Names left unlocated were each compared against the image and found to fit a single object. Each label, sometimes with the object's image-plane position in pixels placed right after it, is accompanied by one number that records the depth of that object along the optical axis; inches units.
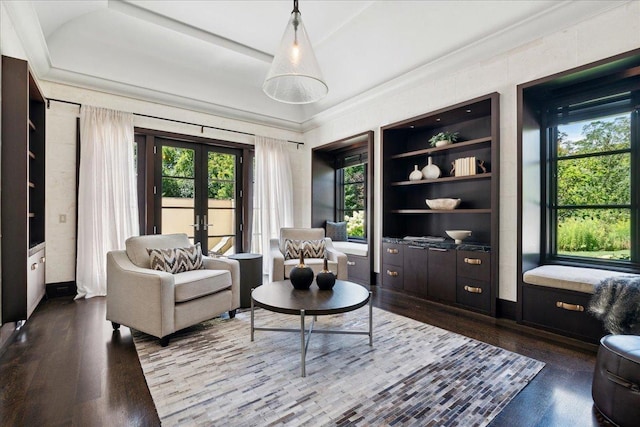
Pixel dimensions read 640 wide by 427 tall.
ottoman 61.7
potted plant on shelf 153.4
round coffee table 86.0
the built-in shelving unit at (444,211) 132.6
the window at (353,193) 219.6
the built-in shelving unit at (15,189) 104.6
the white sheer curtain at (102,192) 157.2
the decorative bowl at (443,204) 151.5
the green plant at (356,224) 220.5
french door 188.5
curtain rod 153.9
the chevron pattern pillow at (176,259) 116.1
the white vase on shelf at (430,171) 159.2
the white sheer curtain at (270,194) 220.1
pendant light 91.5
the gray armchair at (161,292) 100.0
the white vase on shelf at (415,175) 165.8
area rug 66.7
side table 137.8
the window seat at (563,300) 101.7
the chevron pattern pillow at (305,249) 164.4
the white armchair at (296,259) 148.0
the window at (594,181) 115.8
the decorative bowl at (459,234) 144.9
